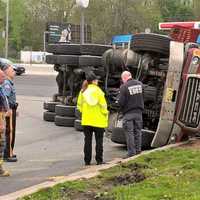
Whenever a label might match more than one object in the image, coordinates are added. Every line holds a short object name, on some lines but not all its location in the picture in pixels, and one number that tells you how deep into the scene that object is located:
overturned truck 11.23
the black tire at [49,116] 16.58
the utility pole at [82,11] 19.83
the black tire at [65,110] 15.41
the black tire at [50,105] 16.49
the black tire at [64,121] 15.55
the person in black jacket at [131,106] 10.64
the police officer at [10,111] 10.59
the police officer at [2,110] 9.47
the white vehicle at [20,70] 47.49
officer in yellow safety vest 10.15
